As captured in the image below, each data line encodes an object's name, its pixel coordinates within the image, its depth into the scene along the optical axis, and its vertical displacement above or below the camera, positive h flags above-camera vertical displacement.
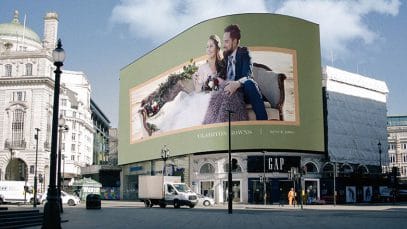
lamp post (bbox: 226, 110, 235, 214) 36.62 -1.75
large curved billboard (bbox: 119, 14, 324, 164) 67.62 +11.40
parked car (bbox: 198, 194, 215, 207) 58.28 -3.67
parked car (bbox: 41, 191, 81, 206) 57.84 -3.39
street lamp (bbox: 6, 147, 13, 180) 99.32 -0.18
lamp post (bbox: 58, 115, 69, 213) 32.31 +3.19
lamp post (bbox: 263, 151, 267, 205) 63.73 -1.46
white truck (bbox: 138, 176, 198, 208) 50.19 -2.37
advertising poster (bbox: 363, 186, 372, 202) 75.04 -3.68
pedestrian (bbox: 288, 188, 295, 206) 57.74 -3.13
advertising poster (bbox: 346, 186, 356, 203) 72.31 -3.66
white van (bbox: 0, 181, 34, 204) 63.25 -2.78
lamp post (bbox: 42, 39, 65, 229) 16.83 -0.61
